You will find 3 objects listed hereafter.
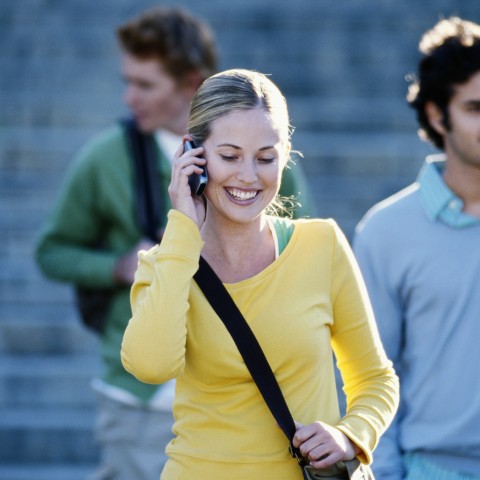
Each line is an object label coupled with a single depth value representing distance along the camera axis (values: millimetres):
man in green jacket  9594
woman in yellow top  6020
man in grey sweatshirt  7695
